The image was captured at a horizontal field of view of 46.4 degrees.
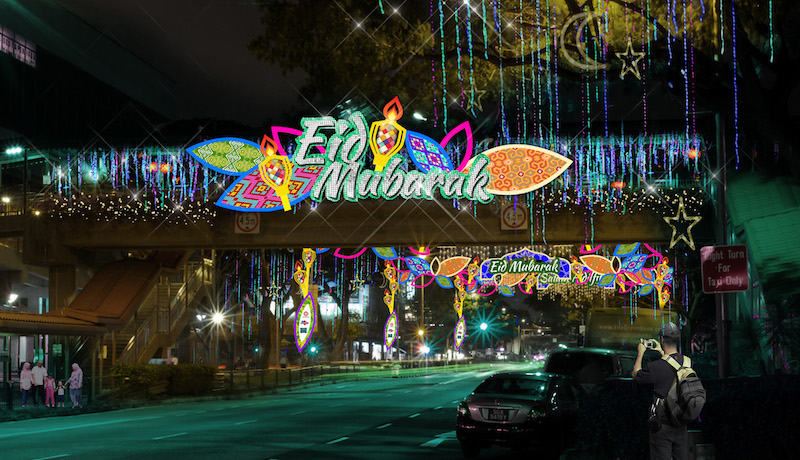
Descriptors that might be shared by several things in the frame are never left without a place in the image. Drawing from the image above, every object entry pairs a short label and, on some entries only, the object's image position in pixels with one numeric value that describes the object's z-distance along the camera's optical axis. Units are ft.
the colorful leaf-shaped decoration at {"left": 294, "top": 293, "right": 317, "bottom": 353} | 120.78
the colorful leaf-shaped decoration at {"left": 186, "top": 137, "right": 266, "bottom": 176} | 109.19
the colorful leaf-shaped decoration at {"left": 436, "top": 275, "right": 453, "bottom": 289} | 129.29
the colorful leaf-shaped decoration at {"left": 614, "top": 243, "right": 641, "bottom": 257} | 123.13
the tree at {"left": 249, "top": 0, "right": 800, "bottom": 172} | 43.29
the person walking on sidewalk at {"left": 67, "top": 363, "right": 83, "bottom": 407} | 98.12
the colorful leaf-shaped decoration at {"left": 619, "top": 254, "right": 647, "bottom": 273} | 122.62
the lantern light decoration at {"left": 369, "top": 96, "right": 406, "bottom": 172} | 102.63
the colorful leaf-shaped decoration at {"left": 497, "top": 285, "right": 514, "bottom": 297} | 135.02
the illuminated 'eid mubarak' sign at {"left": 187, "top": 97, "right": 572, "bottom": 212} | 103.45
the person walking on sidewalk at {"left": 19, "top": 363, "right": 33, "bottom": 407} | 95.61
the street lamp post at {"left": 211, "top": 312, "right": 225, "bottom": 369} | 174.91
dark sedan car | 50.55
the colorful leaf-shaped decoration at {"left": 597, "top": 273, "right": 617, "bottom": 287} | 125.90
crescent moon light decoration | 43.11
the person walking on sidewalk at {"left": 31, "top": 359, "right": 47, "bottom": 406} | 97.50
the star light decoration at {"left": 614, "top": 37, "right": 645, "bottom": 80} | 44.42
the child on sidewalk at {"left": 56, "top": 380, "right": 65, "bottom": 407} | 100.48
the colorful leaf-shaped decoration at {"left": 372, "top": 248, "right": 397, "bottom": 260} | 124.16
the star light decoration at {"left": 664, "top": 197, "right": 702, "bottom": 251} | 100.25
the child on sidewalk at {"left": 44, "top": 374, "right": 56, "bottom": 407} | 98.12
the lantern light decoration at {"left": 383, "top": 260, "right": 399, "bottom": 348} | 137.39
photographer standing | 26.40
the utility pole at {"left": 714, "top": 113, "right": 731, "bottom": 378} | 49.39
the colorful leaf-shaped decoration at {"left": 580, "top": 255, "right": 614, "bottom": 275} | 121.39
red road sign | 44.45
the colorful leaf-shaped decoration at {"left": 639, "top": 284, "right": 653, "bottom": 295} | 132.57
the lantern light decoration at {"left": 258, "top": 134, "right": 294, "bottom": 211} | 107.34
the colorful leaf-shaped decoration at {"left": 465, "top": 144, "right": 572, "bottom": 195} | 103.55
